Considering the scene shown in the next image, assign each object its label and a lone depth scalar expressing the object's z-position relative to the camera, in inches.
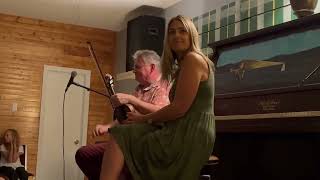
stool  81.1
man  80.0
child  181.2
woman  65.1
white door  219.8
